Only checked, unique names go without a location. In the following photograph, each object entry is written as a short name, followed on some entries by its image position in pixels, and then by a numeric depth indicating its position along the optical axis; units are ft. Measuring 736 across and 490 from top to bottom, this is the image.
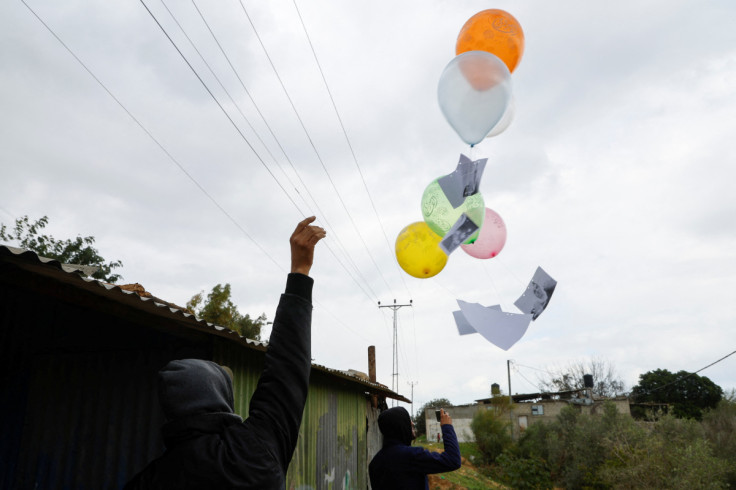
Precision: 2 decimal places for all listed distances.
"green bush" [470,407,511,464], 73.10
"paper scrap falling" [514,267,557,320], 14.32
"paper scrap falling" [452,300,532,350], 13.71
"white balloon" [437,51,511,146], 12.70
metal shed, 11.61
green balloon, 14.79
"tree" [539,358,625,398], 130.00
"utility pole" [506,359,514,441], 91.88
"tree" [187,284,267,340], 58.53
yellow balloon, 16.61
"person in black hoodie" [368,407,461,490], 9.15
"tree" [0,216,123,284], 62.18
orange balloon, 14.07
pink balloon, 16.67
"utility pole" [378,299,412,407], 85.80
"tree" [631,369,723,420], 98.07
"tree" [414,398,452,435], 145.55
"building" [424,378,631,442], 91.46
